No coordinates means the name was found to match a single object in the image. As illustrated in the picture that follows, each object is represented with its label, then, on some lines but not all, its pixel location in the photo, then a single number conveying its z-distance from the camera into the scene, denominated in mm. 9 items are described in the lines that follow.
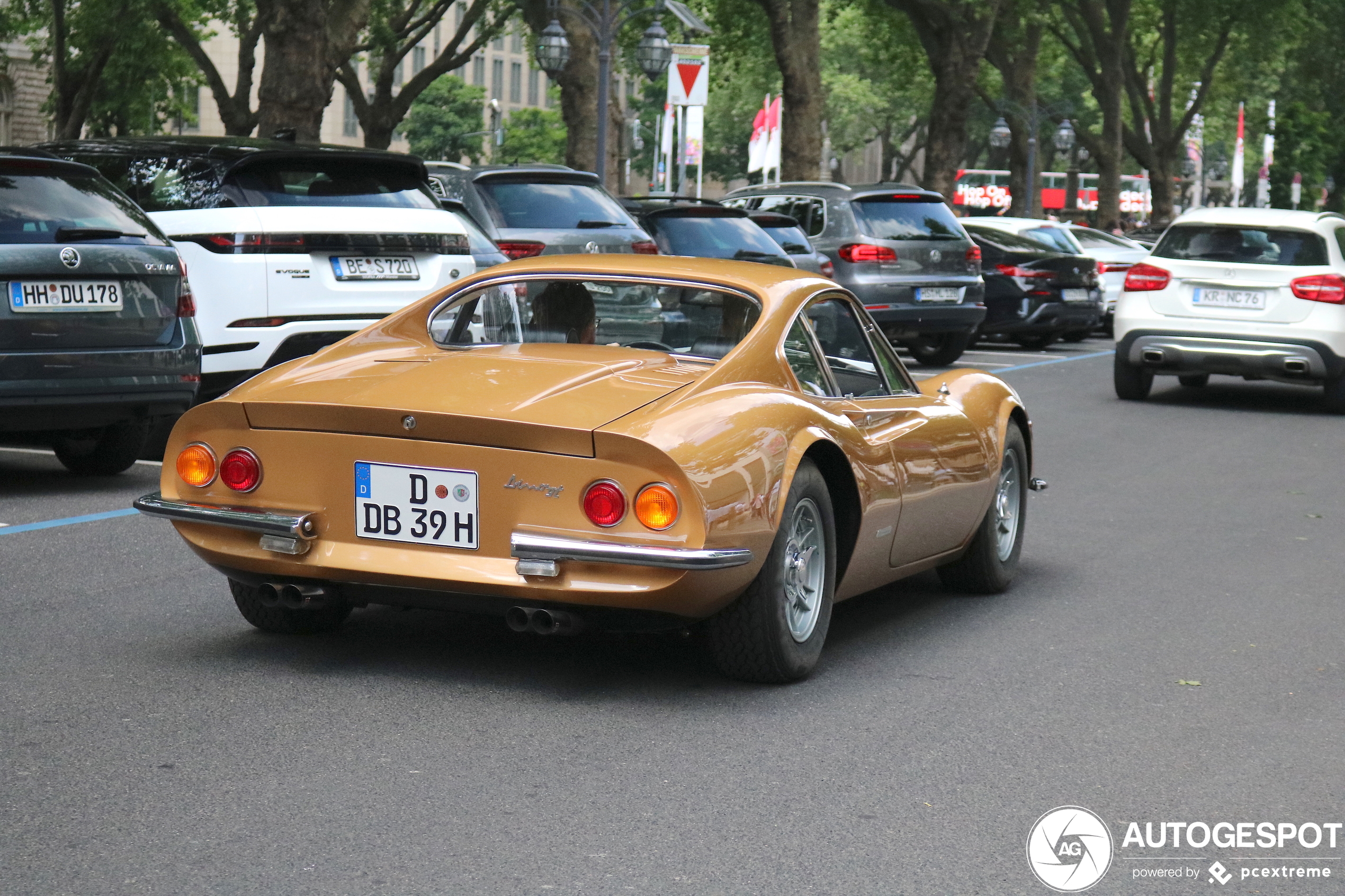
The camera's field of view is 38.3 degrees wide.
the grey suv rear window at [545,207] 13852
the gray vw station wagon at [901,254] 19016
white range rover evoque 10320
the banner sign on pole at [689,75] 23625
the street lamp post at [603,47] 22766
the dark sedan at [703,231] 16625
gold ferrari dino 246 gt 5145
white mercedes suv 15805
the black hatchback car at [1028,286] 22922
